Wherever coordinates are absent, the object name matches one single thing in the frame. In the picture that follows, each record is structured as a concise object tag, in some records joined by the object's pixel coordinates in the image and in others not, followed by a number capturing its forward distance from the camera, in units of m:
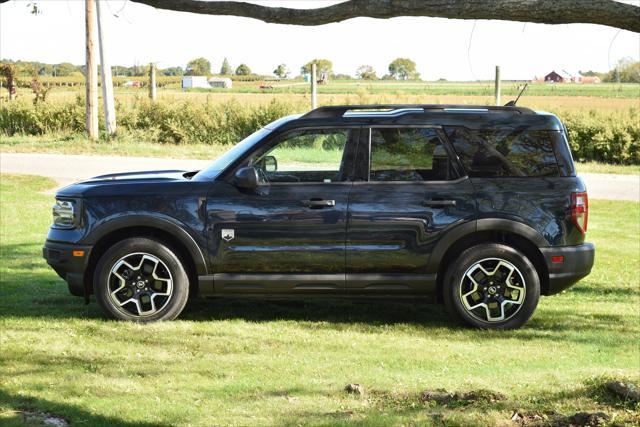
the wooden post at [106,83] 25.47
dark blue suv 7.32
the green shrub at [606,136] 22.67
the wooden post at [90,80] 25.44
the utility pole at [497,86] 21.11
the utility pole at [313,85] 24.31
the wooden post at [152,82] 28.05
